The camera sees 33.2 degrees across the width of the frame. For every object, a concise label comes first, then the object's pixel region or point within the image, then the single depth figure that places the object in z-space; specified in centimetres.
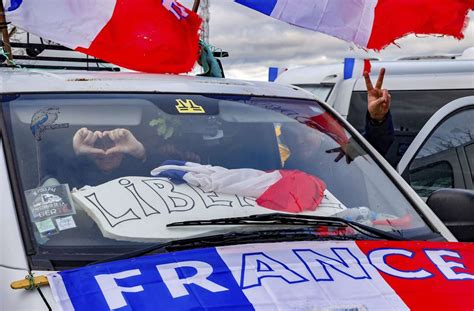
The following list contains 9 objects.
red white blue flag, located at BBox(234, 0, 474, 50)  434
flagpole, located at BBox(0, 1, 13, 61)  420
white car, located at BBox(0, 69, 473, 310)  256
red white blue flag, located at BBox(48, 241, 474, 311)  233
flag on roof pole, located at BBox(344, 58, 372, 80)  707
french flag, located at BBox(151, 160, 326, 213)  306
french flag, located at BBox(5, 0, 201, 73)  414
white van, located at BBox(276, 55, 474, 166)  628
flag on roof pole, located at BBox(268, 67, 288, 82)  870
